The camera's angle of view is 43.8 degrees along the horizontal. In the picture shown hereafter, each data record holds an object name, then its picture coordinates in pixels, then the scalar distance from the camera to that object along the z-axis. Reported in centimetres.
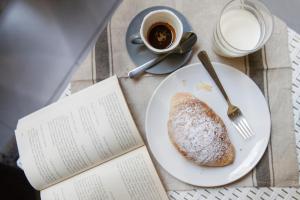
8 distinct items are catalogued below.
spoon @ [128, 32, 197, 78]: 74
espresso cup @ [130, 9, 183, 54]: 73
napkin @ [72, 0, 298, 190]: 74
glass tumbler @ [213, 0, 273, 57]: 72
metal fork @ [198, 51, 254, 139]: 75
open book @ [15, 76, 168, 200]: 75
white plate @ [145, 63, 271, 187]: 74
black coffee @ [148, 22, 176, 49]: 76
